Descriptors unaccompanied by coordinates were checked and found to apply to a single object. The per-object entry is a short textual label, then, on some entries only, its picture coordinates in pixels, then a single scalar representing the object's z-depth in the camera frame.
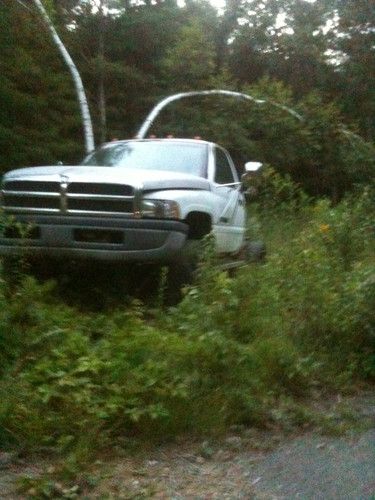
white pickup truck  7.59
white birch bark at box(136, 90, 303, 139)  16.88
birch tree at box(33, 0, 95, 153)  15.27
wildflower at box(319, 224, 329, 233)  9.16
